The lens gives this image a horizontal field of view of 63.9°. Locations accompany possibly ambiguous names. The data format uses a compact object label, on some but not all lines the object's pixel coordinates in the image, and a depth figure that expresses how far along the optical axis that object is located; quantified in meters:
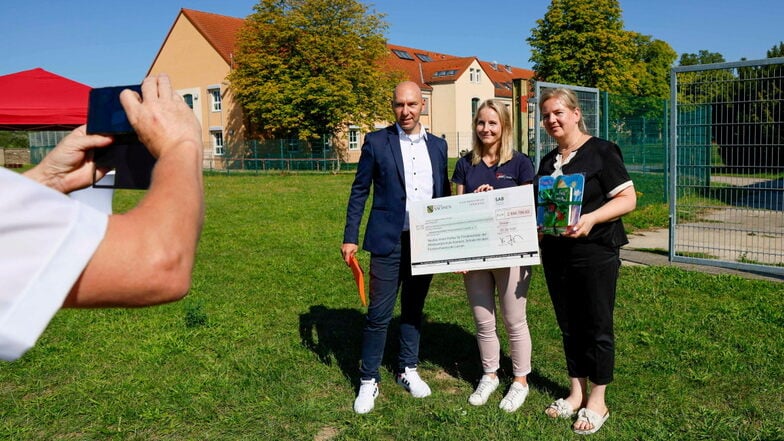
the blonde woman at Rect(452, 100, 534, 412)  4.27
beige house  40.19
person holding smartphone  0.84
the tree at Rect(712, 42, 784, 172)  7.08
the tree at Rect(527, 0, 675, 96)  43.47
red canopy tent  9.27
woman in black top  3.73
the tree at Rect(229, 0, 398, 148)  35.81
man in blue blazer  4.37
